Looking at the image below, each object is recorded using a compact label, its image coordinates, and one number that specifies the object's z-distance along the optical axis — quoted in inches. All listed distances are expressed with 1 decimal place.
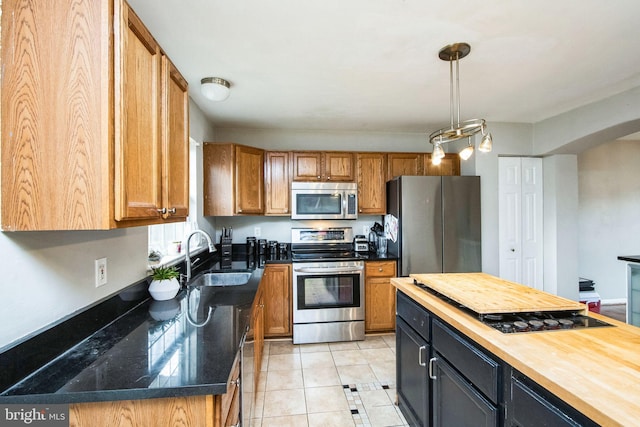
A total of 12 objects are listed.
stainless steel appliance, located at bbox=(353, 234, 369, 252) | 139.0
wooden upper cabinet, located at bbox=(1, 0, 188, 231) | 32.9
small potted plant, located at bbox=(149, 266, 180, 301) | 66.1
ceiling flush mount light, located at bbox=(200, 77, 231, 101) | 88.6
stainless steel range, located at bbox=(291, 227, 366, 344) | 120.6
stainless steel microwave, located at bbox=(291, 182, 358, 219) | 131.3
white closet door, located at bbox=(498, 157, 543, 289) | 136.3
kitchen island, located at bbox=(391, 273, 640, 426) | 28.5
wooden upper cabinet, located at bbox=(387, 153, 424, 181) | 138.3
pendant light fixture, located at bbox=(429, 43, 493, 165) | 66.5
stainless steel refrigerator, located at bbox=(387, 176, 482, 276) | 121.1
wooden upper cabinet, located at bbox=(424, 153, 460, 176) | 140.0
